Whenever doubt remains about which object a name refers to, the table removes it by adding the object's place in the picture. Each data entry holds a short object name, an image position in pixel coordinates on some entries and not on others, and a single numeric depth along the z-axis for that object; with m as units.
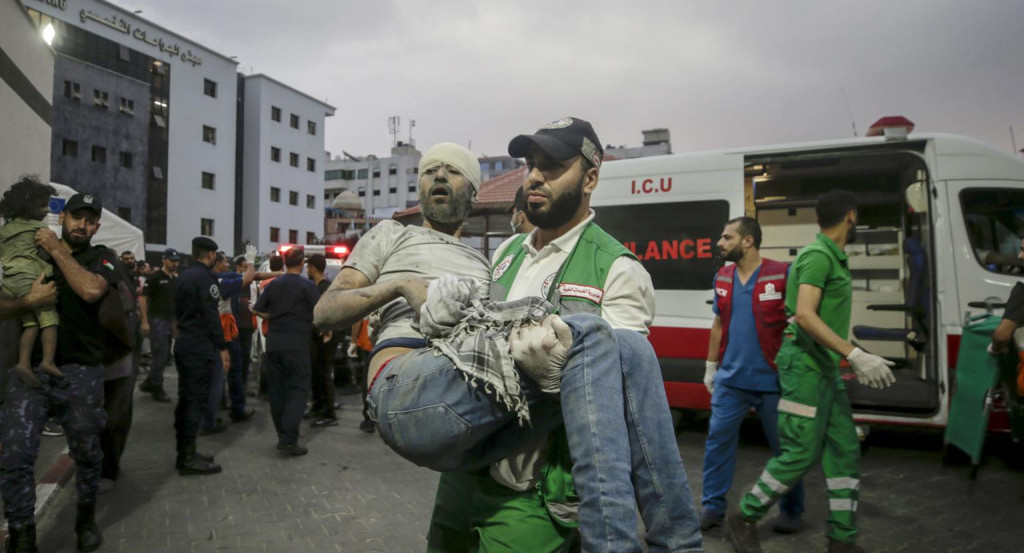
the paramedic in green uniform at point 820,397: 3.53
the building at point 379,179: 78.81
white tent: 11.38
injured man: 1.44
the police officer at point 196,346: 5.52
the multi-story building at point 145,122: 34.30
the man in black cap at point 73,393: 3.52
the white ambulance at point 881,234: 5.77
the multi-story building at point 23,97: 6.73
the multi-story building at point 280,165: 45.41
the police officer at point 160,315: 9.25
